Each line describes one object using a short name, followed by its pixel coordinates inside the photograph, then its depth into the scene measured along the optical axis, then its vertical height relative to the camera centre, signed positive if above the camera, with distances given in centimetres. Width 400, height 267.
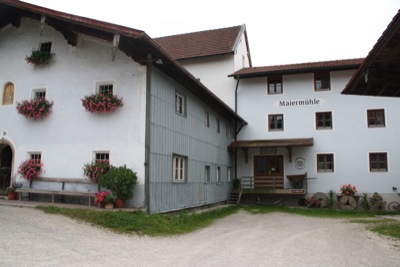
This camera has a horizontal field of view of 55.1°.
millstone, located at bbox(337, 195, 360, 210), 2025 -109
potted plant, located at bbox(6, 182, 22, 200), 1288 -38
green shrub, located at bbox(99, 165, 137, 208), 1102 -5
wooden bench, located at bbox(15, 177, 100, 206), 1162 -28
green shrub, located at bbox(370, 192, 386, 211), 2042 -110
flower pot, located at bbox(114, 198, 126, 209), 1123 -66
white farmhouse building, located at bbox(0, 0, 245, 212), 1183 +262
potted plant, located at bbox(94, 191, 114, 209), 1112 -57
